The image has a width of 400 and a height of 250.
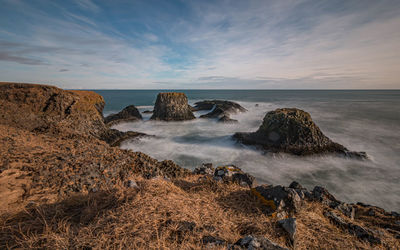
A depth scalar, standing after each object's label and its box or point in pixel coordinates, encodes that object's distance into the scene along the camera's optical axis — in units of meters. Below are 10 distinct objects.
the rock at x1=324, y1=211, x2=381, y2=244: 3.26
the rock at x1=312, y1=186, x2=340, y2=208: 5.20
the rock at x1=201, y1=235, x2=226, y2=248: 2.17
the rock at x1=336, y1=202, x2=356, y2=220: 4.77
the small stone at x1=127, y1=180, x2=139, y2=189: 4.45
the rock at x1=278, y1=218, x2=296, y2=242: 2.66
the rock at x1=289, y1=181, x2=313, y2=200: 5.35
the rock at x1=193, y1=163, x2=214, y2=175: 6.98
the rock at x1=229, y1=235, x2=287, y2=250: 2.10
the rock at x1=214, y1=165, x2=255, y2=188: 5.00
